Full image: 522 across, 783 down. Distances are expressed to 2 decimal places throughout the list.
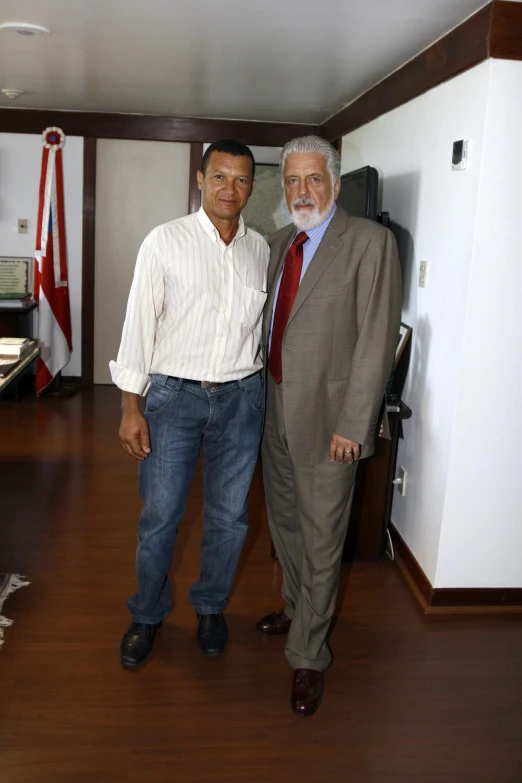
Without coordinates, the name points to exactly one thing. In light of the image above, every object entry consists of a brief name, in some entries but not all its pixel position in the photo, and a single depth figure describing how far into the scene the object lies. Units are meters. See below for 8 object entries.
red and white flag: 5.77
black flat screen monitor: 3.28
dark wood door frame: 6.06
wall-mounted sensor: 2.64
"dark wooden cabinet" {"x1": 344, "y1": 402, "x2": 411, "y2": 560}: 3.20
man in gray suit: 2.13
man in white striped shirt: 2.19
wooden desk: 2.96
